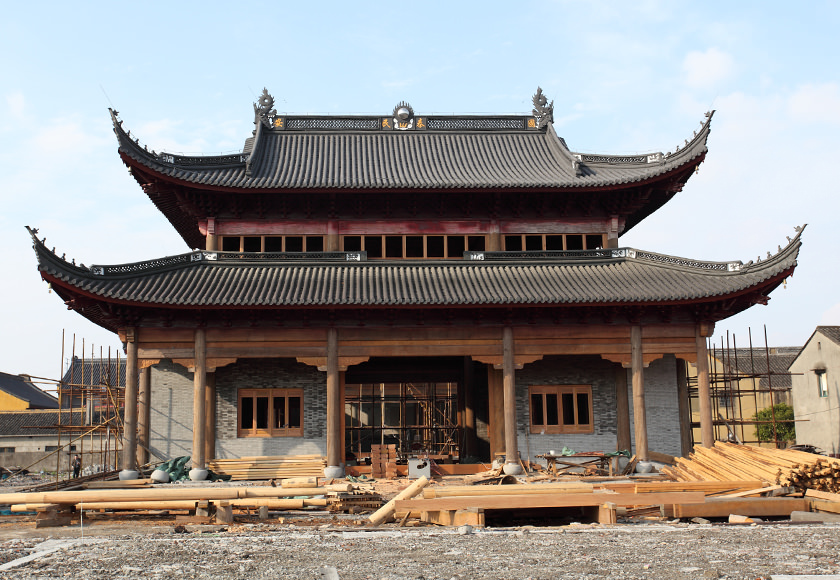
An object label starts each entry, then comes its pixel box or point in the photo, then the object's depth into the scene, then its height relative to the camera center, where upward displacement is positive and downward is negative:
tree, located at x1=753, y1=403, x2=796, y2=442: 41.66 -2.03
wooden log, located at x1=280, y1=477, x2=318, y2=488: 15.21 -1.75
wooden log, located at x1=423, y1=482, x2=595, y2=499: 12.88 -1.64
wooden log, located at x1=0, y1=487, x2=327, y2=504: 13.26 -1.69
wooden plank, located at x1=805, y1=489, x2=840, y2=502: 13.02 -1.85
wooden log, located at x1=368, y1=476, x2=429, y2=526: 12.48 -1.90
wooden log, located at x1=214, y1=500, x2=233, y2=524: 12.91 -1.97
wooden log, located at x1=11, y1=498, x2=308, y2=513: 13.41 -1.89
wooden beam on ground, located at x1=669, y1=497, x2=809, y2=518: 12.64 -1.97
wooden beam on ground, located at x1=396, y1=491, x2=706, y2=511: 12.28 -1.77
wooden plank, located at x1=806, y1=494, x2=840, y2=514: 12.82 -2.00
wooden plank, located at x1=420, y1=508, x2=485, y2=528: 12.01 -2.01
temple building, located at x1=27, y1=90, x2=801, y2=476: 19.80 +2.43
